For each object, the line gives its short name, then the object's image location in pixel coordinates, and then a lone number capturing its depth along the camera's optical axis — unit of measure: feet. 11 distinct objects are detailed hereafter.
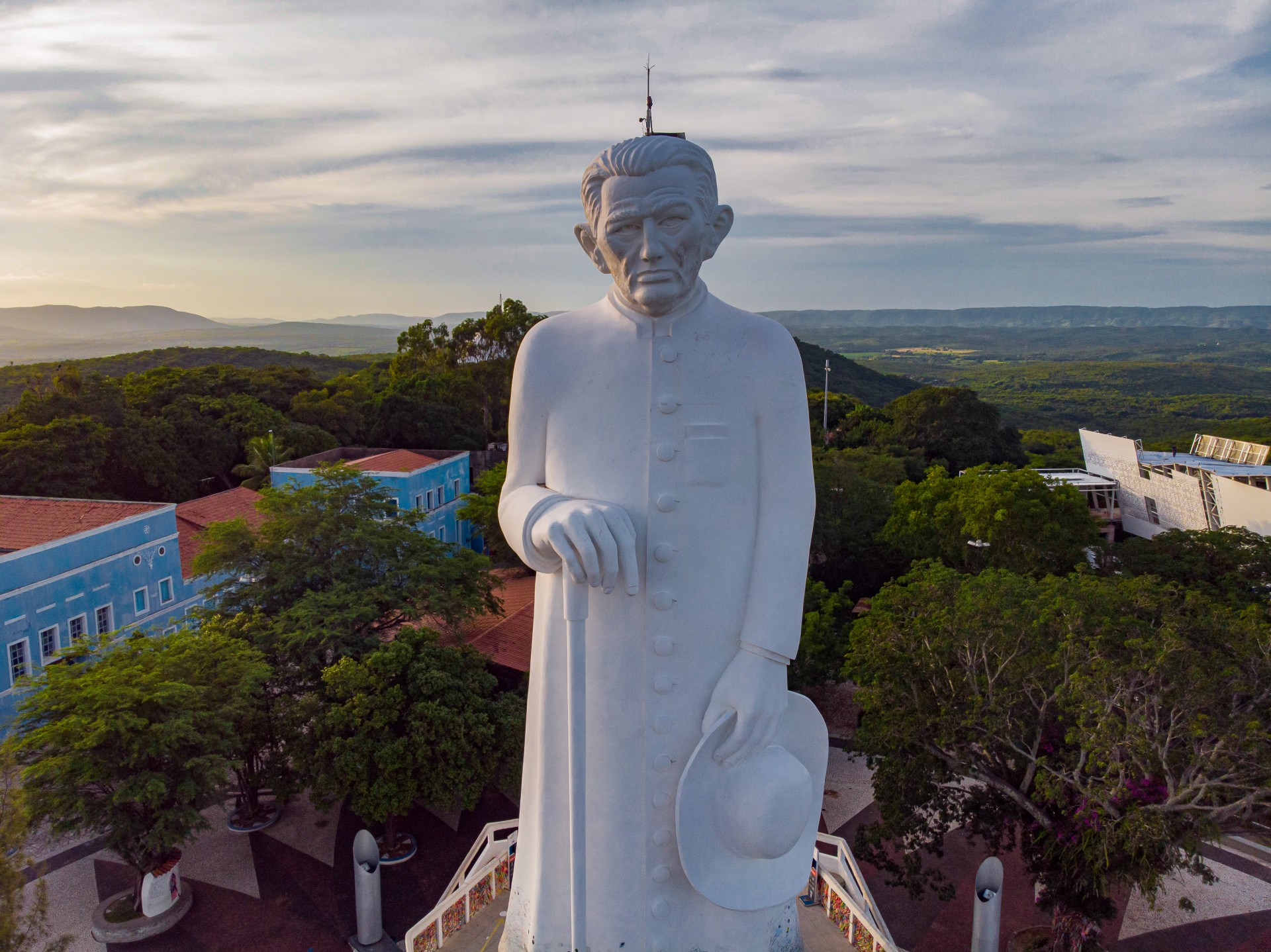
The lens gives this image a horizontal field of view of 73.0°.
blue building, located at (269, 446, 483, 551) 117.70
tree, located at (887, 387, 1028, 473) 183.21
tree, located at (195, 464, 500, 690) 68.85
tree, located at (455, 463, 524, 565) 112.06
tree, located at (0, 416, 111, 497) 117.80
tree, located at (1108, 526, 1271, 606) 80.64
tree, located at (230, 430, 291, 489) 144.66
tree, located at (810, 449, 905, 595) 108.88
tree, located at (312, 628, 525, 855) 53.42
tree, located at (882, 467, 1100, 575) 91.81
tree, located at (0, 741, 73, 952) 34.12
